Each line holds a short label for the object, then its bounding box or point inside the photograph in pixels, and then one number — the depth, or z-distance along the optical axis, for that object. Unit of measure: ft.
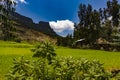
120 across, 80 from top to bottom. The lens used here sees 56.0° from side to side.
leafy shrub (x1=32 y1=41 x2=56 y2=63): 15.46
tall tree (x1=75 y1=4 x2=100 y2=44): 120.24
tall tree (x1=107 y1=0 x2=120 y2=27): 120.96
